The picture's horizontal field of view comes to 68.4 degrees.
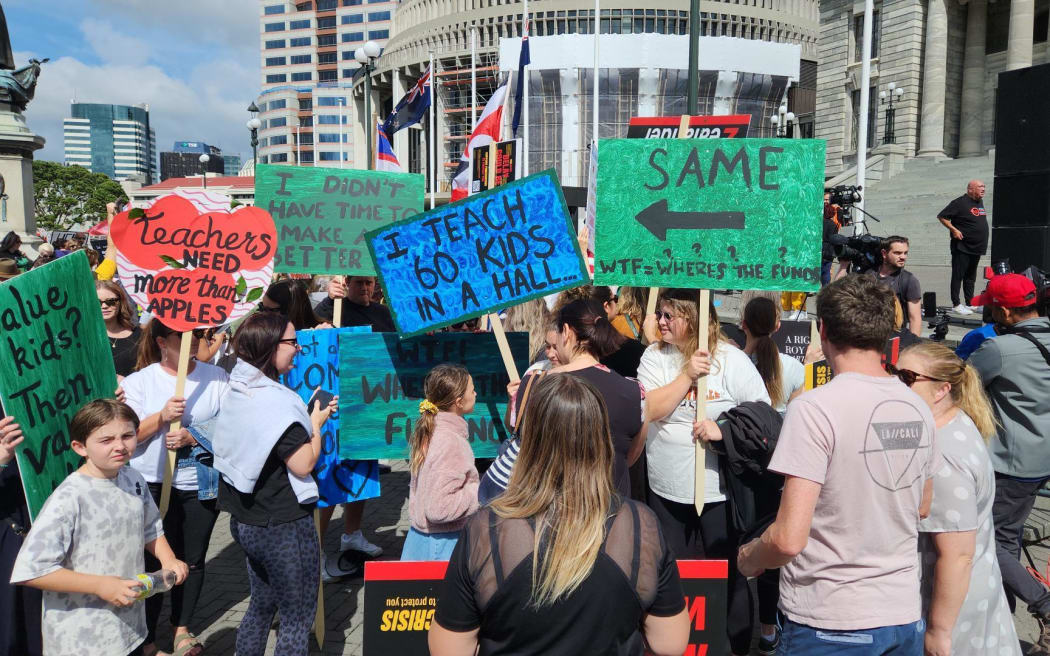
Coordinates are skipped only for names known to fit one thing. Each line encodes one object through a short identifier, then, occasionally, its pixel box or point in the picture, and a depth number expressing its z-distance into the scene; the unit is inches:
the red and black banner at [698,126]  259.0
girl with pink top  130.6
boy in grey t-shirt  107.2
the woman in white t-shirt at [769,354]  174.4
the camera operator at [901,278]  268.2
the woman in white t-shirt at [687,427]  144.1
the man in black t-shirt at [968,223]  422.6
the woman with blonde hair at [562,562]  72.7
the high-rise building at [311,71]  4084.6
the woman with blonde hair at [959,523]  100.7
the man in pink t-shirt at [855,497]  90.0
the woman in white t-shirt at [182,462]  152.7
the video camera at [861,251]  303.9
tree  2645.2
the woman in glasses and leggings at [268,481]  131.2
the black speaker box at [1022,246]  277.0
